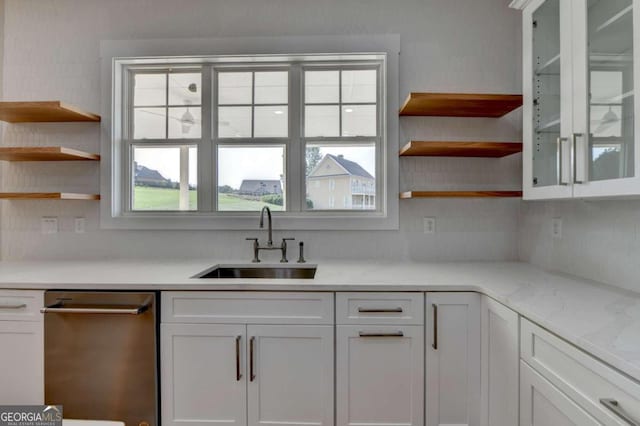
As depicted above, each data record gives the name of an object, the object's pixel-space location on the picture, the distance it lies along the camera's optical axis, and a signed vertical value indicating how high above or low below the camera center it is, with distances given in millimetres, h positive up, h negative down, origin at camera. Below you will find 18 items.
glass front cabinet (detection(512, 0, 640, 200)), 1226 +489
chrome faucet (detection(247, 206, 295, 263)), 2247 -217
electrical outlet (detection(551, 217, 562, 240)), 1944 -73
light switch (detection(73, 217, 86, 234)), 2422 -74
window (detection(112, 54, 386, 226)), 2438 +556
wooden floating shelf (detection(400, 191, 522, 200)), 2039 +125
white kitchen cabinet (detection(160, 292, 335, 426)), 1680 -708
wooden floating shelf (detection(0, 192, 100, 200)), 2109 +106
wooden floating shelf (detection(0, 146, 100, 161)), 2055 +371
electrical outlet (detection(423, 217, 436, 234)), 2340 -73
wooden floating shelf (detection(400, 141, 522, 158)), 2004 +401
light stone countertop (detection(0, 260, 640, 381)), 1049 -345
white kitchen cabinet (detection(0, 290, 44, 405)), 1717 -668
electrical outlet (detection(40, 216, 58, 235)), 2424 -82
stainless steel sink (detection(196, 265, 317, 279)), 2232 -386
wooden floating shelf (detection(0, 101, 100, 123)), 2043 +642
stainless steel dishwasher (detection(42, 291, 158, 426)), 1682 -713
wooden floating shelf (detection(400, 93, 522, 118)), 1980 +679
